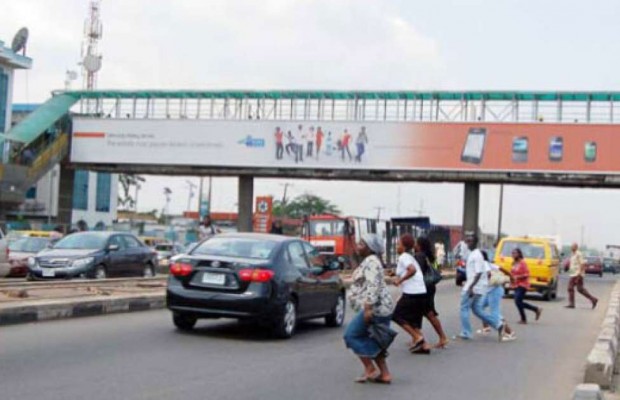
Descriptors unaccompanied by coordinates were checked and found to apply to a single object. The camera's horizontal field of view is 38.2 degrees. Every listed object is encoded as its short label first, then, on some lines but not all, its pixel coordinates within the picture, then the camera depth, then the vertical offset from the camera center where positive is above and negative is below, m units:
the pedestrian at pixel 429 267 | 13.20 -0.81
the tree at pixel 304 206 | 125.00 +0.11
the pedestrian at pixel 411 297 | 12.38 -1.20
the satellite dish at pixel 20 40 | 57.44 +9.86
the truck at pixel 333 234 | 38.78 -1.15
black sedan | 12.91 -1.16
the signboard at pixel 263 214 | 47.00 -0.52
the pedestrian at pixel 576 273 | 24.23 -1.46
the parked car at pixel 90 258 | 21.91 -1.56
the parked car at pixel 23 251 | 25.86 -1.74
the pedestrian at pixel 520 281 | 18.33 -1.31
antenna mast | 65.25 +11.81
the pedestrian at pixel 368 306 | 9.73 -1.05
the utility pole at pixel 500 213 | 71.47 +0.25
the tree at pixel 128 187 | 112.12 +1.31
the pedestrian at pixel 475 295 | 14.86 -1.34
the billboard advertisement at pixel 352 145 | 50.22 +3.76
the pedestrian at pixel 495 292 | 15.42 -1.32
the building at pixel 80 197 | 64.69 -0.11
